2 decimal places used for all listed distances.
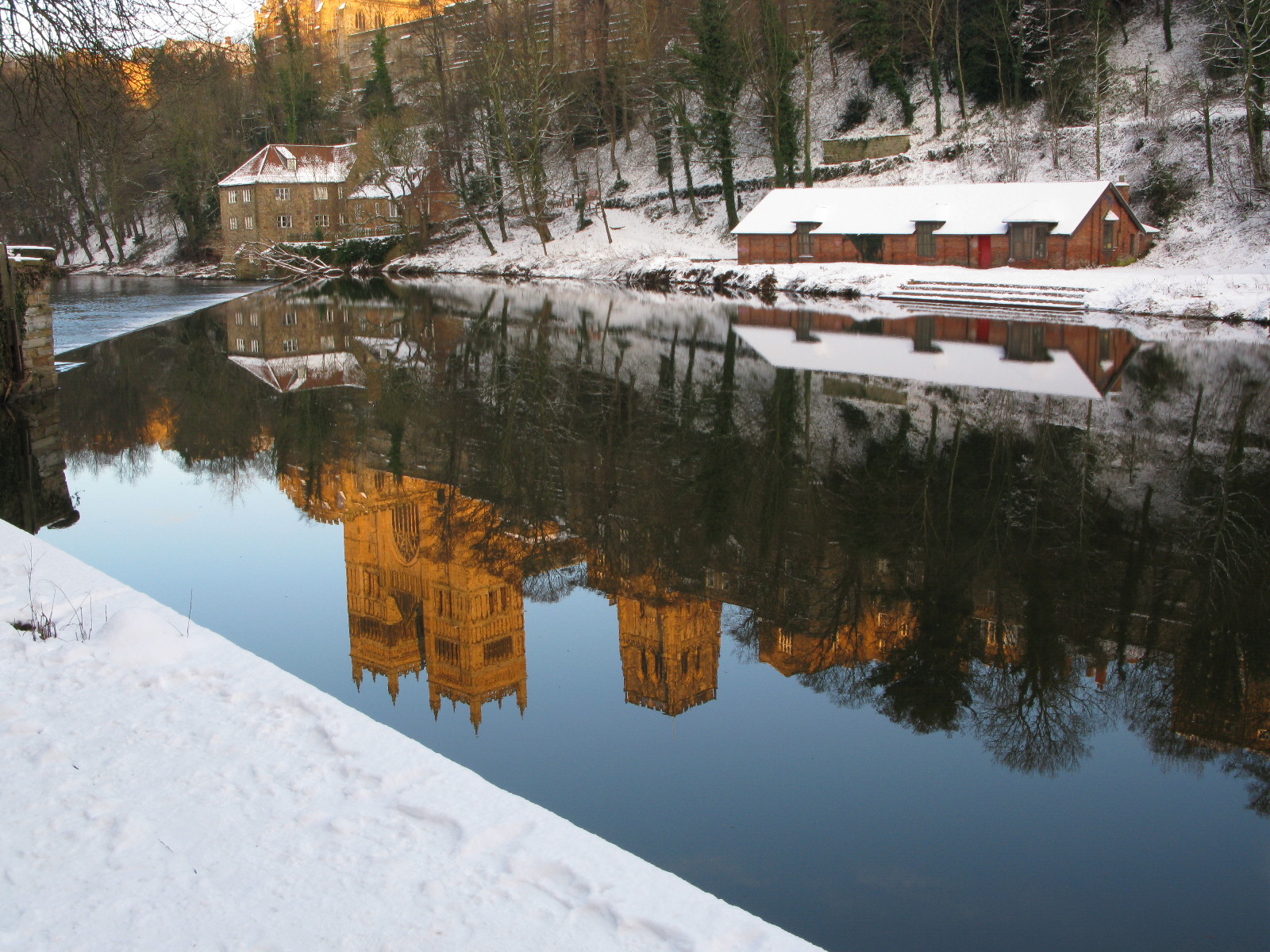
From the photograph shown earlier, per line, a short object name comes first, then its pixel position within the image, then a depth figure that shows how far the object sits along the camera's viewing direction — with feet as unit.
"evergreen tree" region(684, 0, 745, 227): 176.65
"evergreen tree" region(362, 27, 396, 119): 264.11
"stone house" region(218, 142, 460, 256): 229.66
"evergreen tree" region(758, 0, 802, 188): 175.73
